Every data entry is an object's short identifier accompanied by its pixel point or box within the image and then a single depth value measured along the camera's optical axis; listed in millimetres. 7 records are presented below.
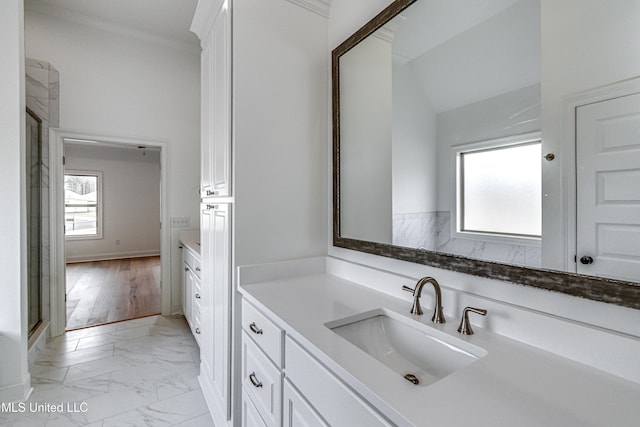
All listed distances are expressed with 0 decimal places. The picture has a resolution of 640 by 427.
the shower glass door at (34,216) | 2373
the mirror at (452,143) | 832
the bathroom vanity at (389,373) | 560
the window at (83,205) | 6094
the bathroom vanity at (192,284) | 2291
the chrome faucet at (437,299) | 945
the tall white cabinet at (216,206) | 1464
